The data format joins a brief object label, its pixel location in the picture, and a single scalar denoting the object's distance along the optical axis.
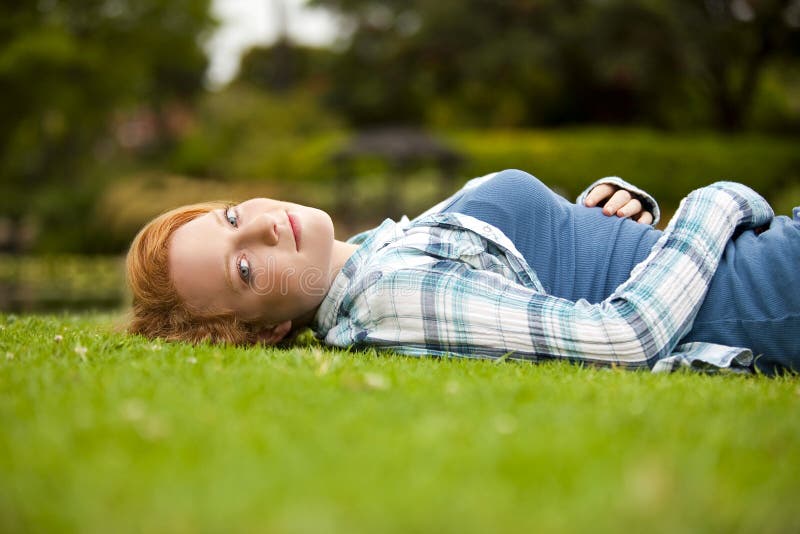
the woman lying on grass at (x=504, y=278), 2.70
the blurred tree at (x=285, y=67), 29.45
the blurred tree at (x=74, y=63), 16.30
